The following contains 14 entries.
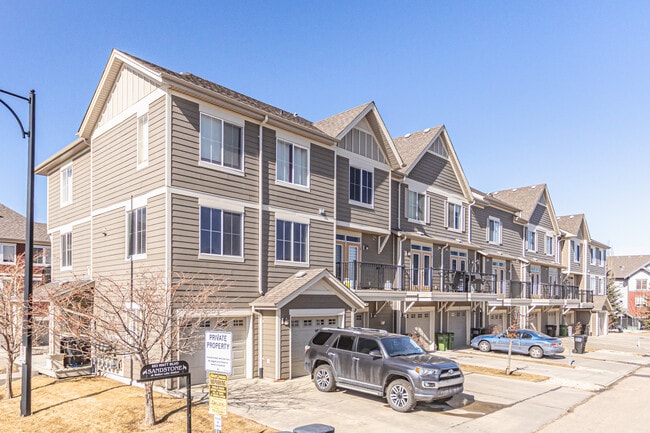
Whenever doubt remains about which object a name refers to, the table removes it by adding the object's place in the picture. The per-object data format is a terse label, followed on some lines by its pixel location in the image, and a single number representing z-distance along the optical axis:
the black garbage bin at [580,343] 29.61
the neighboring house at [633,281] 69.38
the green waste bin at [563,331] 42.58
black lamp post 12.01
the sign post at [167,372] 9.73
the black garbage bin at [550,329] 39.66
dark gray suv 12.91
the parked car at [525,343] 26.17
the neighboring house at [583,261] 45.62
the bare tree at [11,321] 14.37
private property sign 9.19
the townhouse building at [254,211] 15.61
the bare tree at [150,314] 10.97
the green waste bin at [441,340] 26.94
